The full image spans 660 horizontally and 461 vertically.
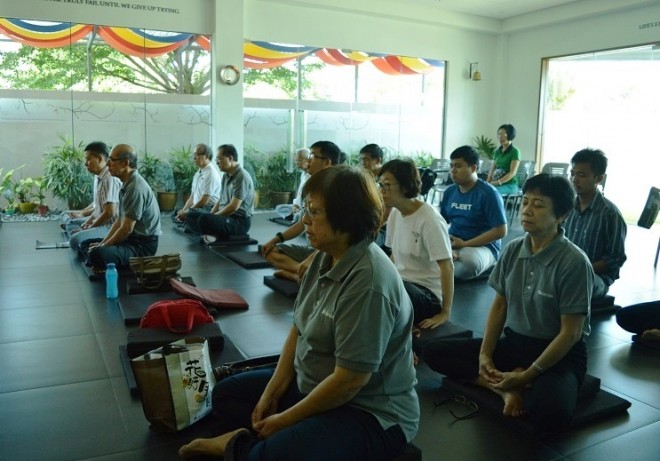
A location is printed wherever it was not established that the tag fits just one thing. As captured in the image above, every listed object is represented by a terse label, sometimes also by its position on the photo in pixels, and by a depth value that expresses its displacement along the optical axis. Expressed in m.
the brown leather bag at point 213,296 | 4.19
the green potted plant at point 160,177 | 9.27
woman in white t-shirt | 3.42
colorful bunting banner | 8.37
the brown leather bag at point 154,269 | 4.45
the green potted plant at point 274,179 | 10.30
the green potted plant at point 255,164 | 9.99
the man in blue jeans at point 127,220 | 4.91
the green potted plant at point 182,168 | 9.48
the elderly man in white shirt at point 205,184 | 7.29
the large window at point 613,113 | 9.38
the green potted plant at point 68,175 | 8.55
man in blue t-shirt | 4.80
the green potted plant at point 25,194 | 8.60
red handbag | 3.48
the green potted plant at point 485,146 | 11.73
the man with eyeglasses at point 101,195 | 5.59
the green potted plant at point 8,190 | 8.54
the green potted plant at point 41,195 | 8.61
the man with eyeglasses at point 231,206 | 6.64
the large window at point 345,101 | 10.00
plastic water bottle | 4.40
